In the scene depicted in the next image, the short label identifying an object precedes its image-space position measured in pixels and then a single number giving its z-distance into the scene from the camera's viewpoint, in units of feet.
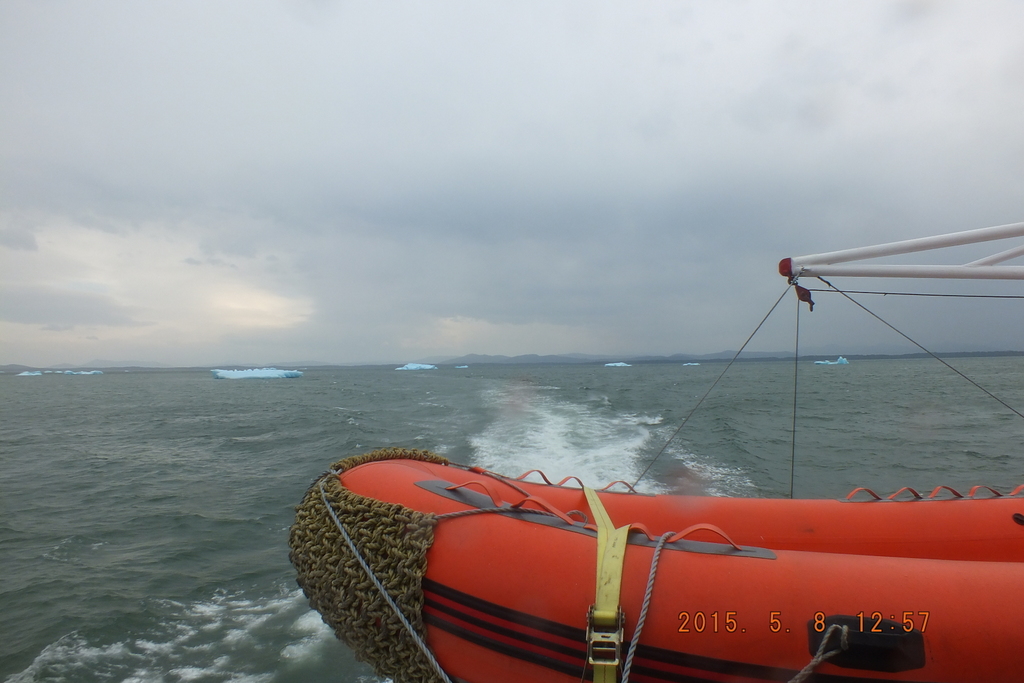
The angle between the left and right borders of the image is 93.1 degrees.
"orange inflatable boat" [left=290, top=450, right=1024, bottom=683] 4.99
